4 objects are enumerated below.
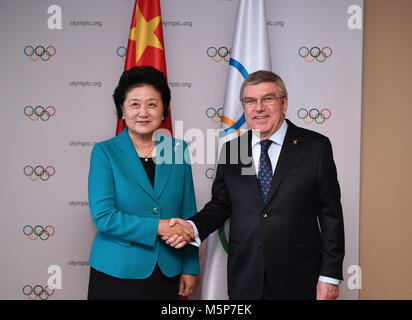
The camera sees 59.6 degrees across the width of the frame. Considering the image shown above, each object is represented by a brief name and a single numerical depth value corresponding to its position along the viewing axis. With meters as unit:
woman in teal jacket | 1.70
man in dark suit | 1.69
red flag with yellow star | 2.43
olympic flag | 2.31
